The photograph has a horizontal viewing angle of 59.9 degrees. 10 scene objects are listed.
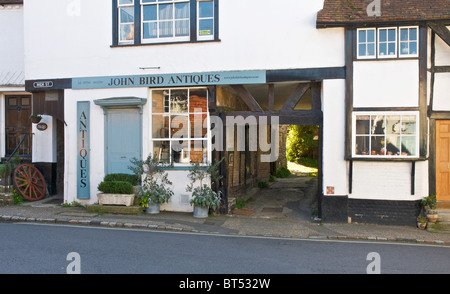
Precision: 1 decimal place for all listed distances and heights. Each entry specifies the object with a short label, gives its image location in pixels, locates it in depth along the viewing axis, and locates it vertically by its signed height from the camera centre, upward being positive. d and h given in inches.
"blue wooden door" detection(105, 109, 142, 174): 449.1 +5.9
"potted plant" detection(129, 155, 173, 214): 419.8 -46.0
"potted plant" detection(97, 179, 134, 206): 418.9 -52.8
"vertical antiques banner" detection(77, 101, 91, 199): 454.6 -10.3
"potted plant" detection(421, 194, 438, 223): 368.4 -60.8
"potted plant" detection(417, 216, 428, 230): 374.3 -76.0
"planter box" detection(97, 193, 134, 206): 419.2 -59.3
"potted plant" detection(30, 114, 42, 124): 472.7 +31.9
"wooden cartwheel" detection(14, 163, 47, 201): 470.6 -46.4
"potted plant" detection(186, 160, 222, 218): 408.2 -50.1
